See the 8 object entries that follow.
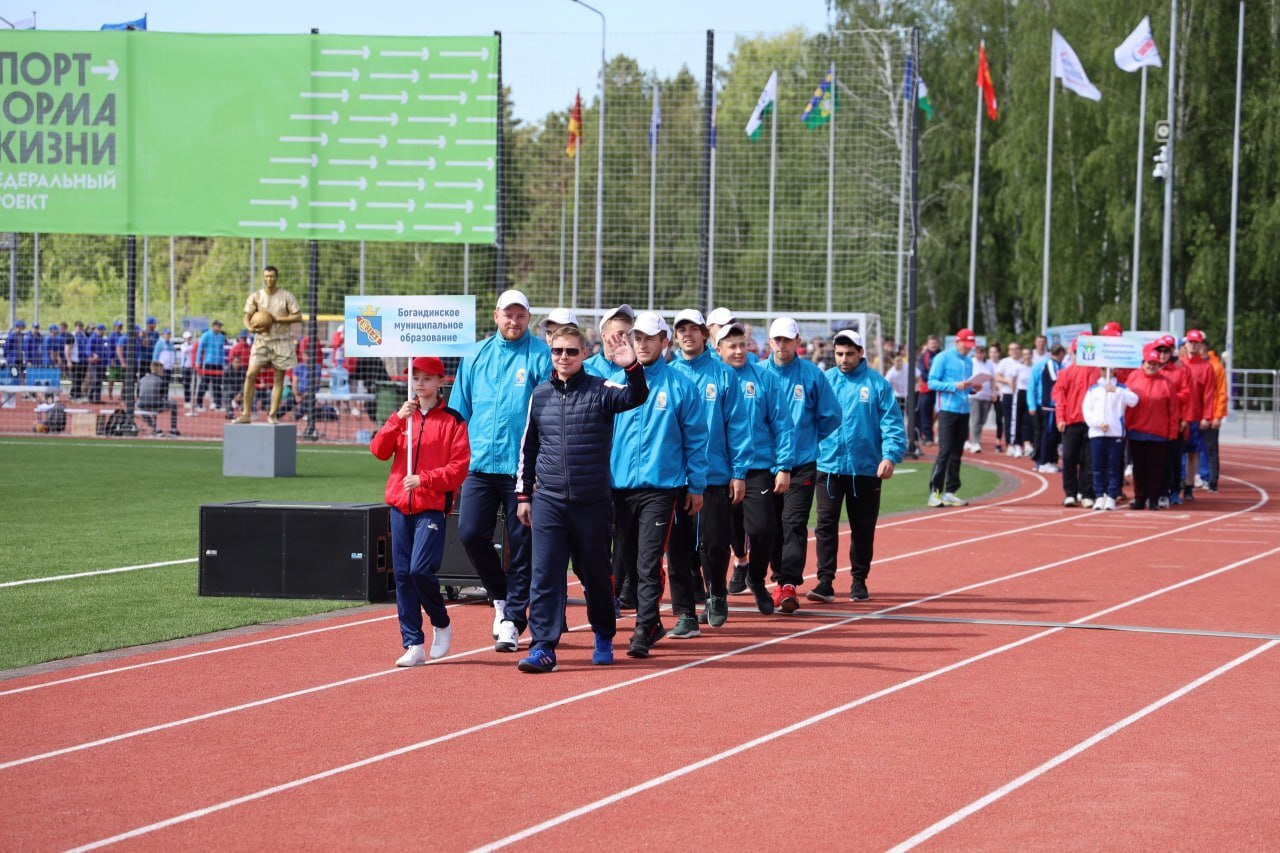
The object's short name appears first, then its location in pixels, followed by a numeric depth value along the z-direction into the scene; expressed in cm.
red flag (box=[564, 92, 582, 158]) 3408
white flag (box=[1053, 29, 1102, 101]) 4353
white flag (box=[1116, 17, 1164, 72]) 4275
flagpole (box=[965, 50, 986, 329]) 5428
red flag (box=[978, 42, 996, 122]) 4912
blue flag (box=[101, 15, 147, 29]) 3516
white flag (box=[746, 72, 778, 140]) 4137
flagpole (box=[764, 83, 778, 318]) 3819
